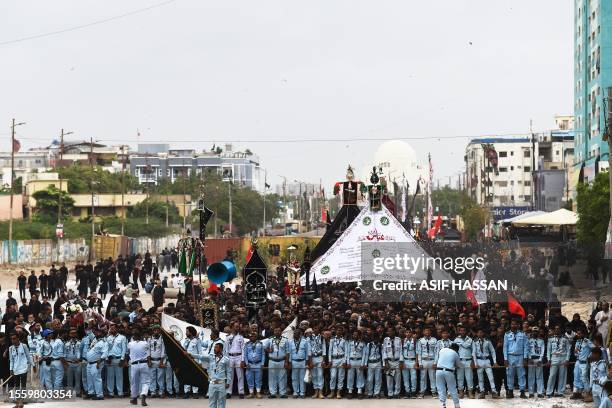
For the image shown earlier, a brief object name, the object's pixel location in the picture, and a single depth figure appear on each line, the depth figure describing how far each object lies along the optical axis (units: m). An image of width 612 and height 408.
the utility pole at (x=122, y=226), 90.31
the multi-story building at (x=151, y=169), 190.85
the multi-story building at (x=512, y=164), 131.38
